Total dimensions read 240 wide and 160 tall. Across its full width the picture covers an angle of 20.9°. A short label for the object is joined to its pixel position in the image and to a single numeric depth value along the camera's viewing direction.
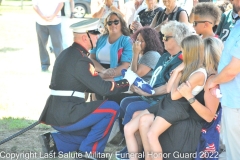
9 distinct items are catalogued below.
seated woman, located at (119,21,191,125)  6.34
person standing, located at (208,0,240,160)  4.88
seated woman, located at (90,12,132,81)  7.68
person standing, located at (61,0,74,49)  13.98
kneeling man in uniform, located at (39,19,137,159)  6.15
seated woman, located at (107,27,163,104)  7.10
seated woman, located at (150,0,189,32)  8.44
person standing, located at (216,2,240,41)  7.73
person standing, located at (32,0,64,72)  12.61
